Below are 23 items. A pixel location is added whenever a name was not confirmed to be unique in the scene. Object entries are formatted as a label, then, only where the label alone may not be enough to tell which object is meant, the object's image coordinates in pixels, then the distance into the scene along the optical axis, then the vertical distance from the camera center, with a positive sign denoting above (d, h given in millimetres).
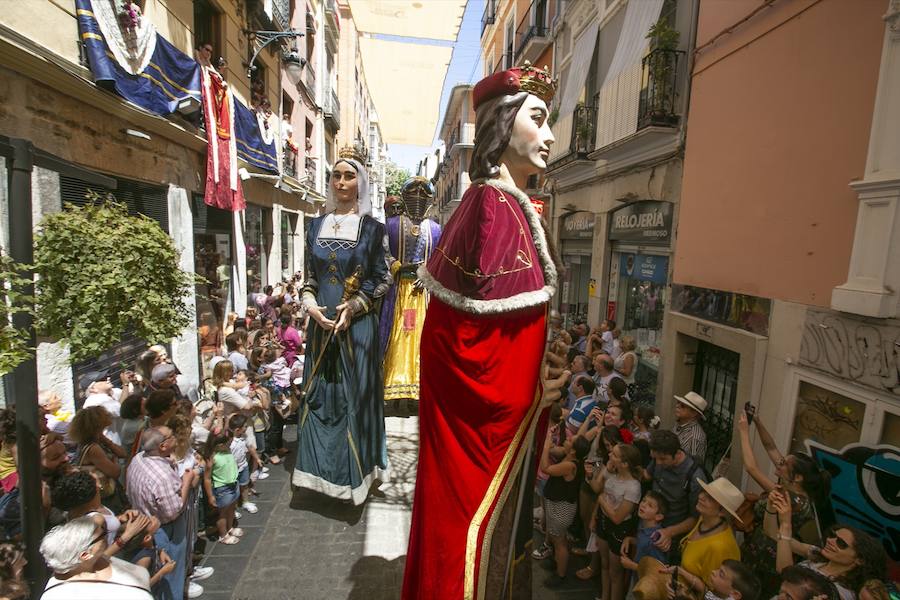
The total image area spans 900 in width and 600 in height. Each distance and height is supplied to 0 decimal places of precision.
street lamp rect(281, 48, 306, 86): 10969 +4184
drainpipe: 1853 -651
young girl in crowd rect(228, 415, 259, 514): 3912 -1662
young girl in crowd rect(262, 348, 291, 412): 5281 -1465
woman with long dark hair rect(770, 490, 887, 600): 2195 -1308
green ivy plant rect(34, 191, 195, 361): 1991 -176
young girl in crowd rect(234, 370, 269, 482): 4355 -1628
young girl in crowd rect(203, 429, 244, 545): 3572 -1784
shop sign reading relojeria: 7098 +659
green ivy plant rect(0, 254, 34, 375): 1608 -339
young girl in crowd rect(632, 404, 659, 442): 4281 -1406
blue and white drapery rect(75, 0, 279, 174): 4820 +2061
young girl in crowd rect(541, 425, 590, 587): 3477 -1755
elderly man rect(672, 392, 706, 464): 3807 -1277
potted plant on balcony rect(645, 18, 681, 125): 6605 +2594
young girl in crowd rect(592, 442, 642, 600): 3195 -1657
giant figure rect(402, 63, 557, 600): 1812 -430
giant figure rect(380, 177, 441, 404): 5535 -494
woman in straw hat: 2643 -1540
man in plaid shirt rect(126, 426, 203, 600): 2777 -1468
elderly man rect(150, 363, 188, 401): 4043 -1151
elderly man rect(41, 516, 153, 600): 1854 -1285
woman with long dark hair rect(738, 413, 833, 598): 2785 -1441
